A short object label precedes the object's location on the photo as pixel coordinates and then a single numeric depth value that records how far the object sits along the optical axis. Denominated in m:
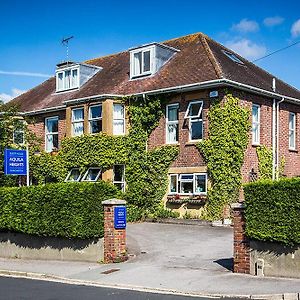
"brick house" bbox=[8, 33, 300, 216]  24.48
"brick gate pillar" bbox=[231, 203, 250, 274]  13.57
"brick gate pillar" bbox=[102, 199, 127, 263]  16.33
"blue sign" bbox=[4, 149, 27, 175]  21.66
